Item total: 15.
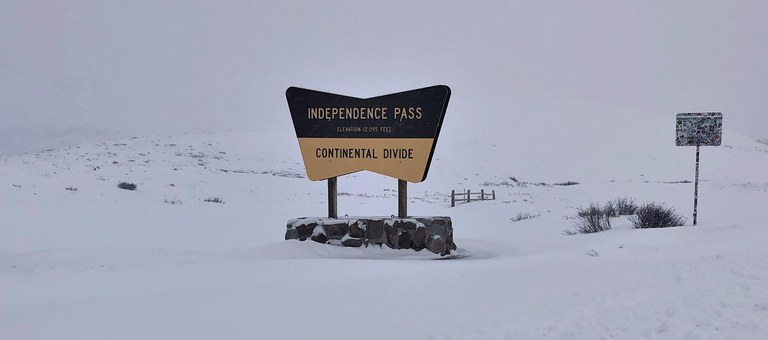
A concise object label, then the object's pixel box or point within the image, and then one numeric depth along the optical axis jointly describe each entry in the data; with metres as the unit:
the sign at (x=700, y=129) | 11.76
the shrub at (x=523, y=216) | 16.17
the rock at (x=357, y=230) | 9.81
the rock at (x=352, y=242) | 9.76
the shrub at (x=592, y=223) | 11.50
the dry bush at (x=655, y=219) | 11.16
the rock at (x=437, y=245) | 9.63
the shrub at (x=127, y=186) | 20.41
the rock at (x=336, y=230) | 9.86
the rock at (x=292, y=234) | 10.08
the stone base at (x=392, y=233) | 9.72
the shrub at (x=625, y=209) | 14.07
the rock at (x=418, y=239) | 9.76
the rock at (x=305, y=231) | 10.05
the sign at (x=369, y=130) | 9.91
